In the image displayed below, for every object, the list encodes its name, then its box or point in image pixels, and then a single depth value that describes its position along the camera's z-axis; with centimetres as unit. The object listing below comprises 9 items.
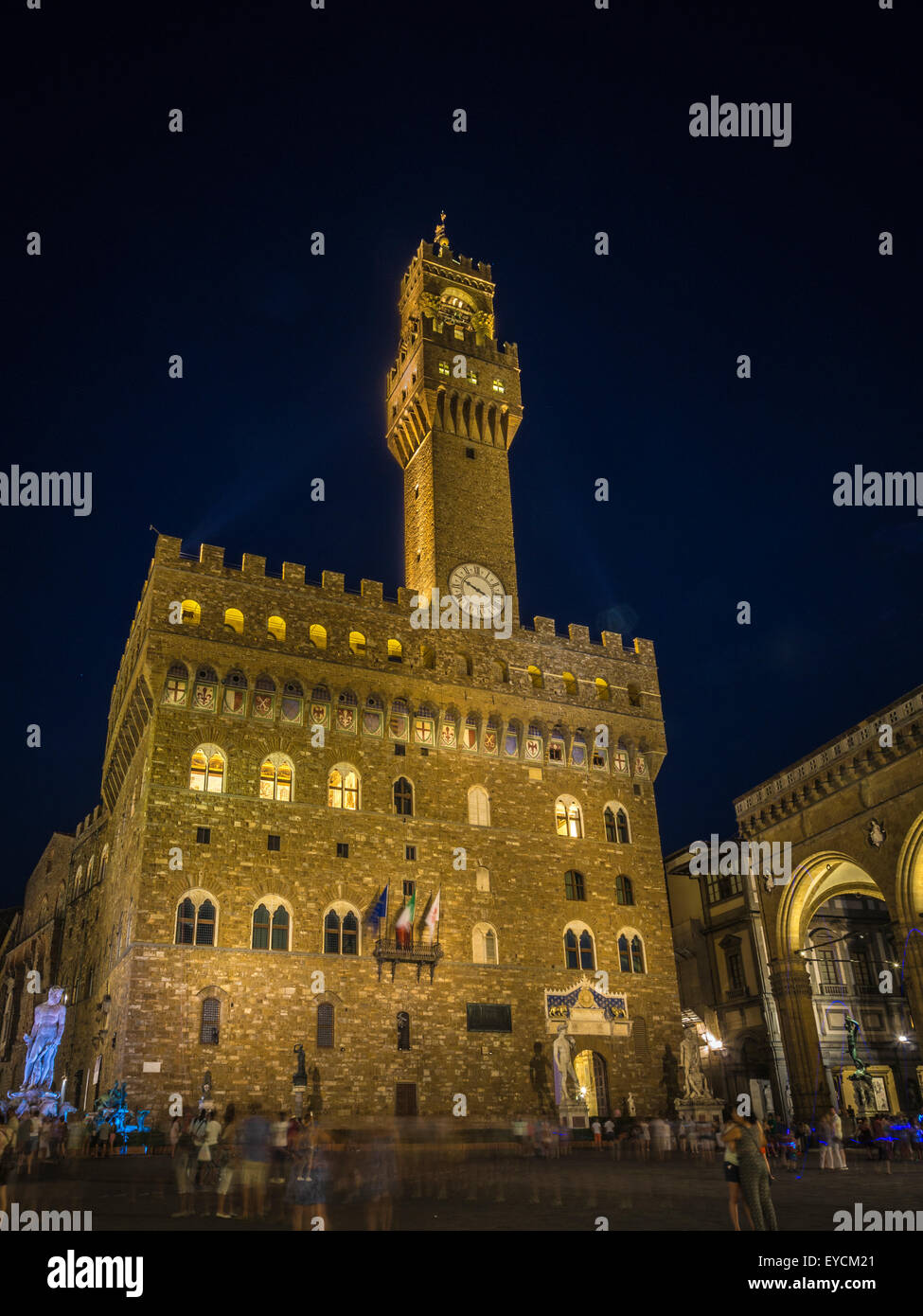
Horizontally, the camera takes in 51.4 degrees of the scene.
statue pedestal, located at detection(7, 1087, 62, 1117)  2800
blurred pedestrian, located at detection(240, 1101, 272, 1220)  1402
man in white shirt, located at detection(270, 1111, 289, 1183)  1805
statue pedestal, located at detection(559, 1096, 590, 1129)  3023
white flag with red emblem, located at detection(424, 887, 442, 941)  3170
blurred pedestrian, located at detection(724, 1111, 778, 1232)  1052
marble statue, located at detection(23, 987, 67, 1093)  3117
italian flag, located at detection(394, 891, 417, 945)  3144
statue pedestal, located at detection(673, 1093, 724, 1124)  3125
